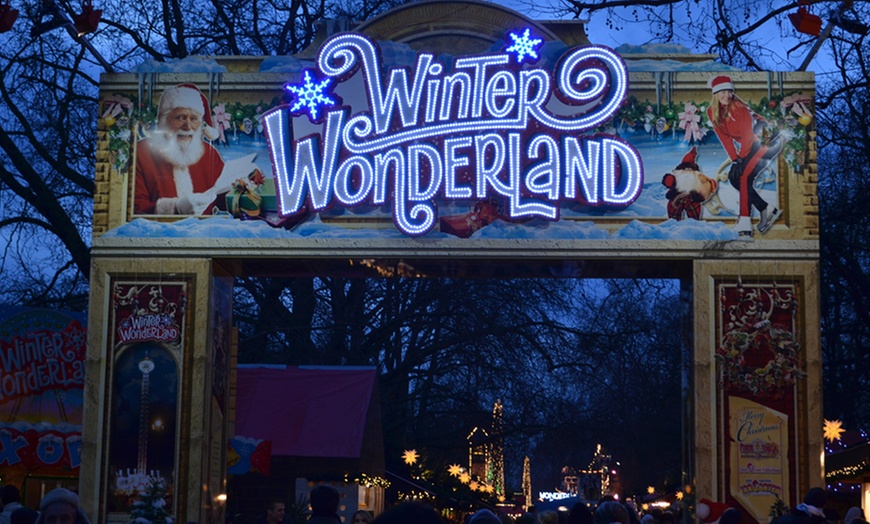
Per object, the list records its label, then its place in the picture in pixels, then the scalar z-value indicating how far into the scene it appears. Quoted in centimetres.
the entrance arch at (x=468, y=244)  1388
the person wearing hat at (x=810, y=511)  682
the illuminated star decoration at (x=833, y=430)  1438
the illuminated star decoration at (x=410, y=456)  2298
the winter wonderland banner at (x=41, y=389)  1636
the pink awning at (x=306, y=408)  2133
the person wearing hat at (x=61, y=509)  566
